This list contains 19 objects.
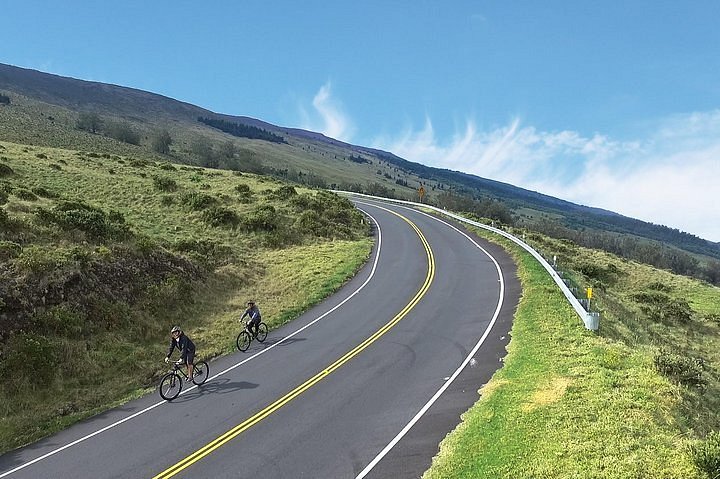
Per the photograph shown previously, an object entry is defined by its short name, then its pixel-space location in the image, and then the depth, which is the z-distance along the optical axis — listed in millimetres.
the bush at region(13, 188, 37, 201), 28227
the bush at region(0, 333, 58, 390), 15148
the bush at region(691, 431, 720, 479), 8273
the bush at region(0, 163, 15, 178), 35228
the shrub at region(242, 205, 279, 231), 37062
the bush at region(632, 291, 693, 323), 28872
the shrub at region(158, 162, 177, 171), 56906
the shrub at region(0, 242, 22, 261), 19469
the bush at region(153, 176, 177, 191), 43494
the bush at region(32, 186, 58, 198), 30906
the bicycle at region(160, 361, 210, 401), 15148
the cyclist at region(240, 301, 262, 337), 19672
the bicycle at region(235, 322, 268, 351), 19266
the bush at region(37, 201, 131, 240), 24828
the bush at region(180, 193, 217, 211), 39219
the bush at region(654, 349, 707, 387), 13258
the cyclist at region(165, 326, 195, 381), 15891
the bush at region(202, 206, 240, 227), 36531
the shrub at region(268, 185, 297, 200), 46775
